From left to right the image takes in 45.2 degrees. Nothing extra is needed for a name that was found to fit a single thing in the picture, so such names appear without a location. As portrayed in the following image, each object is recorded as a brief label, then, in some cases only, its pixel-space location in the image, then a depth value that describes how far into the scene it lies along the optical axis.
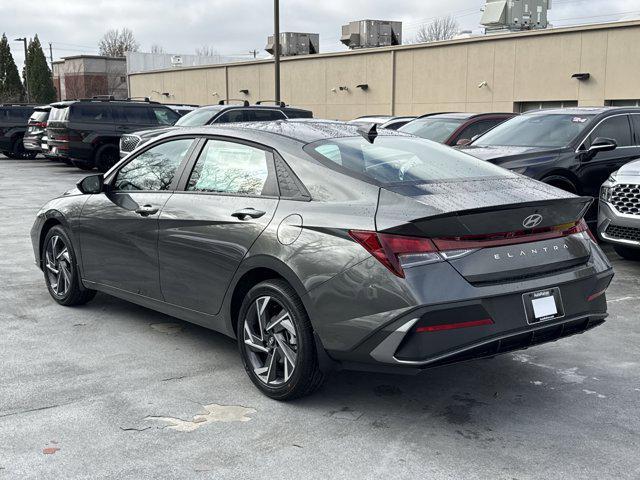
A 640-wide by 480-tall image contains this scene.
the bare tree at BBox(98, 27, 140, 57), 93.06
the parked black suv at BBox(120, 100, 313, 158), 16.19
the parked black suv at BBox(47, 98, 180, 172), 19.88
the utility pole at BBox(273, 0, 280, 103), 26.39
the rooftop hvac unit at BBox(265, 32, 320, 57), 37.91
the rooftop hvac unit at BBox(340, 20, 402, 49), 35.44
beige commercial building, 23.97
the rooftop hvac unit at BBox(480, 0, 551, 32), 29.03
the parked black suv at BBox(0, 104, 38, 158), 26.50
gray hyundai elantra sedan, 3.83
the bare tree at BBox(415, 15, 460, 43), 85.75
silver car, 7.71
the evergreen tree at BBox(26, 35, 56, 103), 60.16
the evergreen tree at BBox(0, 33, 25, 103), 62.75
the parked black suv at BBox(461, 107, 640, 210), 9.09
